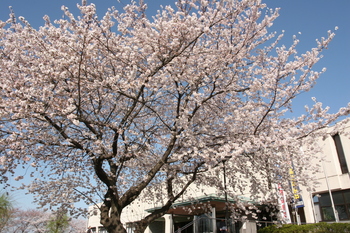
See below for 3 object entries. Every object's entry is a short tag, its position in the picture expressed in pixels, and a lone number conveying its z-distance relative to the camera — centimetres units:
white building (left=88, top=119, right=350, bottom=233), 1833
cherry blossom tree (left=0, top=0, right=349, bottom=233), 673
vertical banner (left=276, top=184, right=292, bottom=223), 1541
